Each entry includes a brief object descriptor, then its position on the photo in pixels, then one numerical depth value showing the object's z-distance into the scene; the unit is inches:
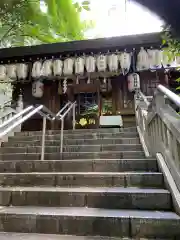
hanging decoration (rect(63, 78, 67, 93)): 379.3
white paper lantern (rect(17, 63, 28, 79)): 384.2
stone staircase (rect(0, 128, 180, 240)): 89.7
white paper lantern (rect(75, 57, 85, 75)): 360.2
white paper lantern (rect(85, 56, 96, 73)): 357.1
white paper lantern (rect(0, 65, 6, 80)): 390.6
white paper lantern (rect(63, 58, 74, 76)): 364.2
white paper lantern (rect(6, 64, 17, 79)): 386.3
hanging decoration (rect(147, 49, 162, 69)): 340.3
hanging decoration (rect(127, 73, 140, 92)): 362.9
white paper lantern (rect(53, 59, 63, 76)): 368.8
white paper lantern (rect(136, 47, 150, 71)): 346.9
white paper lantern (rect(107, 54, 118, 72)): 348.0
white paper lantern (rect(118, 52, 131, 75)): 343.9
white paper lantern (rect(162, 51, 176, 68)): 333.1
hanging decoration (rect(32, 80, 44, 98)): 396.5
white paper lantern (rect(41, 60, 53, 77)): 373.7
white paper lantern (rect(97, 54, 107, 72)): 353.1
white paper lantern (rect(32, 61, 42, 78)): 375.9
